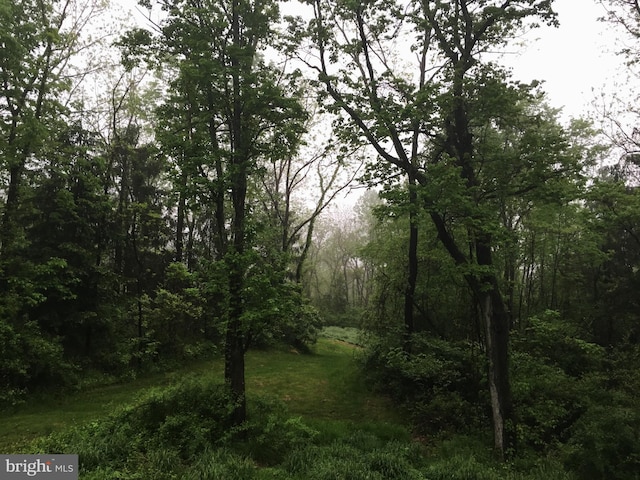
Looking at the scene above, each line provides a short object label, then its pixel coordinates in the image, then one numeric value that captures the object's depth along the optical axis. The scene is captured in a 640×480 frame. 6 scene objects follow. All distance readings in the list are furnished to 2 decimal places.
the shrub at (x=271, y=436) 6.48
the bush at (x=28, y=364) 9.02
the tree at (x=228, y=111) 7.22
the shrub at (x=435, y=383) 8.98
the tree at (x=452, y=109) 7.60
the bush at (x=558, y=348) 10.45
